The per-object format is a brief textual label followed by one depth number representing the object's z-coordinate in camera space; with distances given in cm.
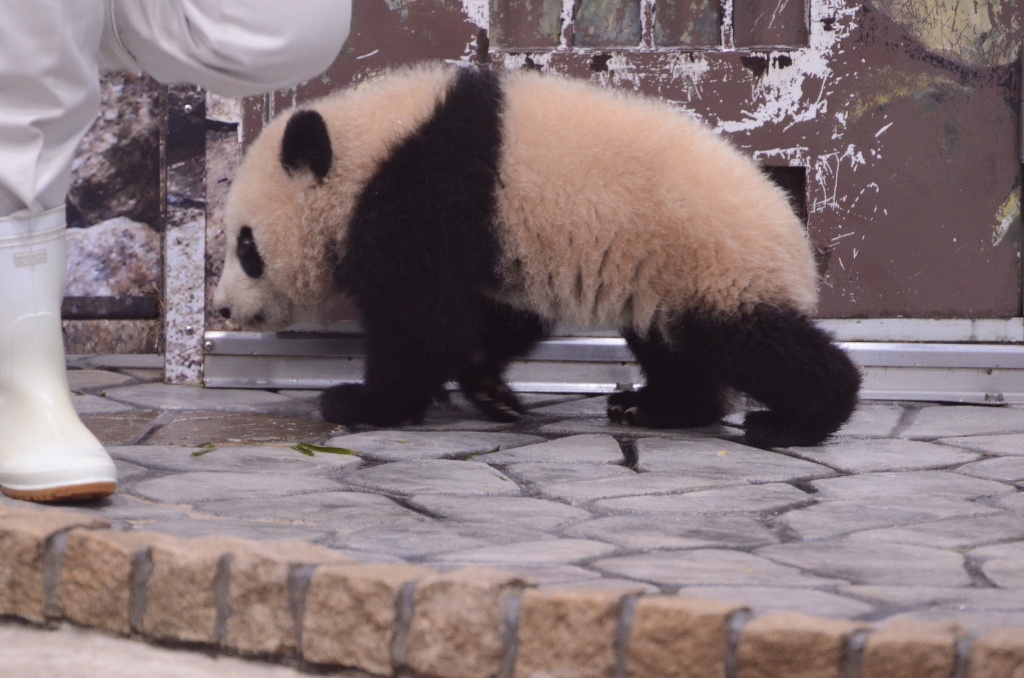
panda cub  652
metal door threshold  848
